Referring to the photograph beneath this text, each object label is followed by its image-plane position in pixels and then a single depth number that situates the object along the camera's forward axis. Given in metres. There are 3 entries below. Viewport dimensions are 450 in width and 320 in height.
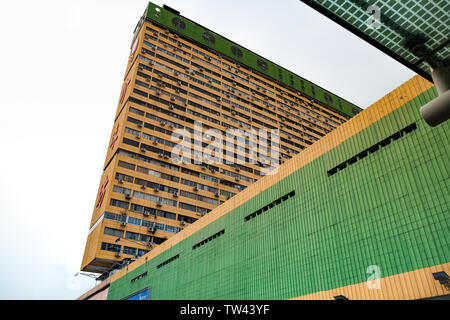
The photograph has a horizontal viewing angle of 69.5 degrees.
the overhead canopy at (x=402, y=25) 4.45
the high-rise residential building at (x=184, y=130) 49.09
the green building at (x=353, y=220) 12.86
